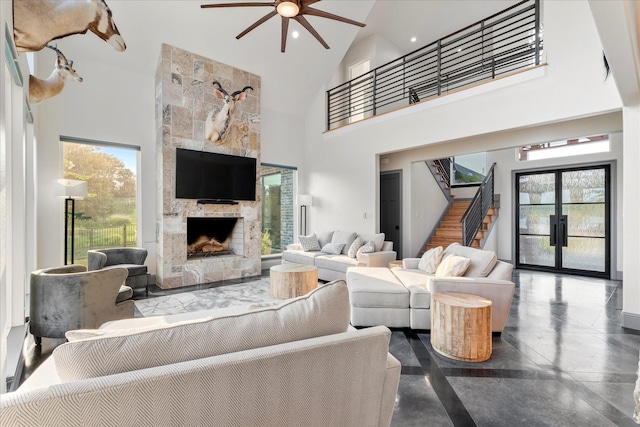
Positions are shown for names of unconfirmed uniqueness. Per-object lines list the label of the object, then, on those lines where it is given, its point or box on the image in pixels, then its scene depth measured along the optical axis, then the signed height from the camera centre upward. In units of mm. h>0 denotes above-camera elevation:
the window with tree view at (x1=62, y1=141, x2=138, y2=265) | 4797 +311
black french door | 5891 -161
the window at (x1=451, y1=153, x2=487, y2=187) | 9430 +1399
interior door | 6965 +140
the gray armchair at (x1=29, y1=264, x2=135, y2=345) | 2682 -795
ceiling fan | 3271 +2302
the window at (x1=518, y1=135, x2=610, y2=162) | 5887 +1355
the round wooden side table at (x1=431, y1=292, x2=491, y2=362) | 2510 -982
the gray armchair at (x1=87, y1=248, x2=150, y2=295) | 4227 -714
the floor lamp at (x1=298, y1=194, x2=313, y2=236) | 7211 +197
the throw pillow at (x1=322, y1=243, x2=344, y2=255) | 5953 -701
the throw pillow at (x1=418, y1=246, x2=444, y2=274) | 3957 -641
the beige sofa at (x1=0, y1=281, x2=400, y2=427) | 812 -496
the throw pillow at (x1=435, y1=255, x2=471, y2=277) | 3258 -592
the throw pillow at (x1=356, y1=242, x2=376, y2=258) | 5328 -639
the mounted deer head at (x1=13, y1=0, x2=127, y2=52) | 1928 +1266
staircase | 7190 -478
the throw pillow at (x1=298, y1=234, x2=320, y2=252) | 6414 -643
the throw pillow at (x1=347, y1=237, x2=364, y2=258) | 5547 -629
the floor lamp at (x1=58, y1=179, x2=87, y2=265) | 4047 +233
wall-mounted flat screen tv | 5273 +697
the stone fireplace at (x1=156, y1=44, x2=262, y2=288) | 5094 +566
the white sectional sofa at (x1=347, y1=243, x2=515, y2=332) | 2920 -810
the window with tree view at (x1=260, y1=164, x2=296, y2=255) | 7129 +148
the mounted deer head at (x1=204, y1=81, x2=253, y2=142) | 5551 +1745
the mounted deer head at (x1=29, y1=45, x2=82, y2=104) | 3047 +1366
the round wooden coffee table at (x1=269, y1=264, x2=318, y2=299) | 4023 -920
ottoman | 3152 -968
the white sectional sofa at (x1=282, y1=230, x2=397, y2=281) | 5246 -784
